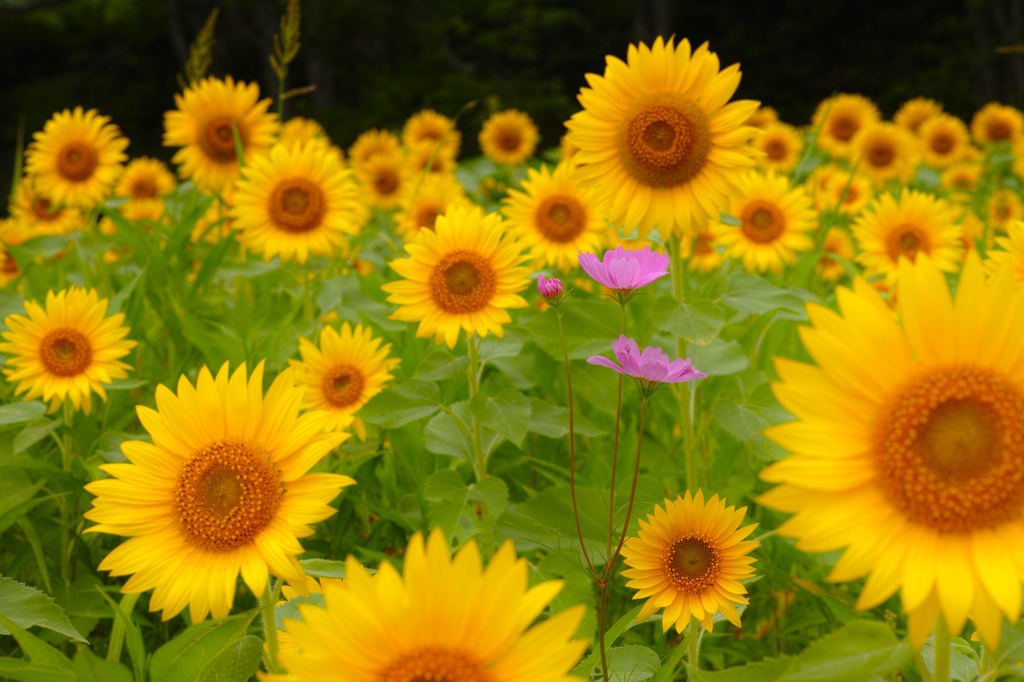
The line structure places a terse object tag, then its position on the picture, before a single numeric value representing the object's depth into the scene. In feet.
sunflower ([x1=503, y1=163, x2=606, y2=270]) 10.14
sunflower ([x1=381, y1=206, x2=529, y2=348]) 6.27
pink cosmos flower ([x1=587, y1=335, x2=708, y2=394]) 3.97
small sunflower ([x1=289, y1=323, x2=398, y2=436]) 7.22
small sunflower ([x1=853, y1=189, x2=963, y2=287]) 10.84
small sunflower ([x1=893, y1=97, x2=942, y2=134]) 23.02
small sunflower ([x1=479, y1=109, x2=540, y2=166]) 19.12
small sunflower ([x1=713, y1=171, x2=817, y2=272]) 10.91
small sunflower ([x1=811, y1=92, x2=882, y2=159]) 19.77
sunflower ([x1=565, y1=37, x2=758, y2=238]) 5.93
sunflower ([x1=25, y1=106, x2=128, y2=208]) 12.40
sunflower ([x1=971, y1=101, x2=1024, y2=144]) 20.63
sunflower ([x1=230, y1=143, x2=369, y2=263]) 9.68
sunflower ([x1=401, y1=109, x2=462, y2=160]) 20.67
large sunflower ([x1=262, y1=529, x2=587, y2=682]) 2.65
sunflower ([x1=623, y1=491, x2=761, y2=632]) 4.03
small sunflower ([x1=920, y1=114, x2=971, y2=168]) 20.04
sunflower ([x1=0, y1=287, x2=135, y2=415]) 6.87
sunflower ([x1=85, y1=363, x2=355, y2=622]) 3.79
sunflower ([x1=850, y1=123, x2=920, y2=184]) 17.39
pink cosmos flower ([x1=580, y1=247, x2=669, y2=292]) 4.58
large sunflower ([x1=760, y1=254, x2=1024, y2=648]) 2.96
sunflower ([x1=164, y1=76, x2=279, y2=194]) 12.01
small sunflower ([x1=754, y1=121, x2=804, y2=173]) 17.60
